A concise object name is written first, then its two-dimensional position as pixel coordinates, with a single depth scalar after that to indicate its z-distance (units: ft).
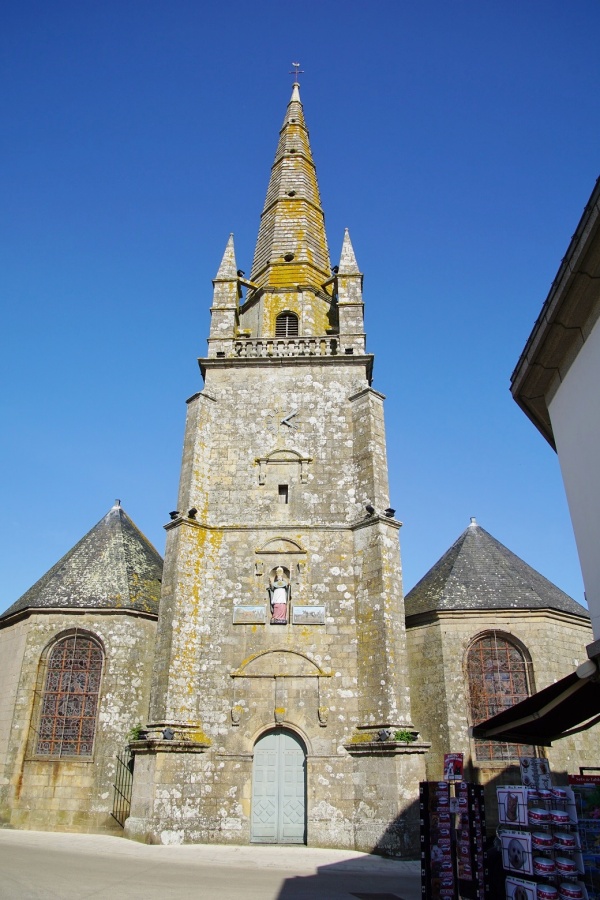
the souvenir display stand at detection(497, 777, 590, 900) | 19.49
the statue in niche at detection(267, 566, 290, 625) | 46.60
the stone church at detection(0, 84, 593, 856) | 41.29
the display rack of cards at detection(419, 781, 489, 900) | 22.16
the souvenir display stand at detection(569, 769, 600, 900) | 19.95
